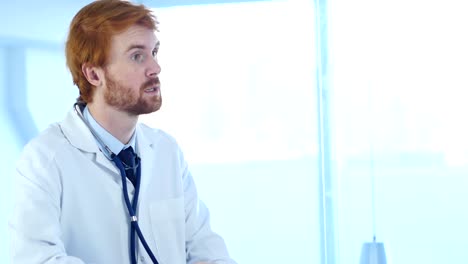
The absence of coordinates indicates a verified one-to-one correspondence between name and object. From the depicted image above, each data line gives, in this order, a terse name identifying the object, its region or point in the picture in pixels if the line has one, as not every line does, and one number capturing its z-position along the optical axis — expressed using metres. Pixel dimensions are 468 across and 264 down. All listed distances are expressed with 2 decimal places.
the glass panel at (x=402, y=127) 3.96
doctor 2.87
